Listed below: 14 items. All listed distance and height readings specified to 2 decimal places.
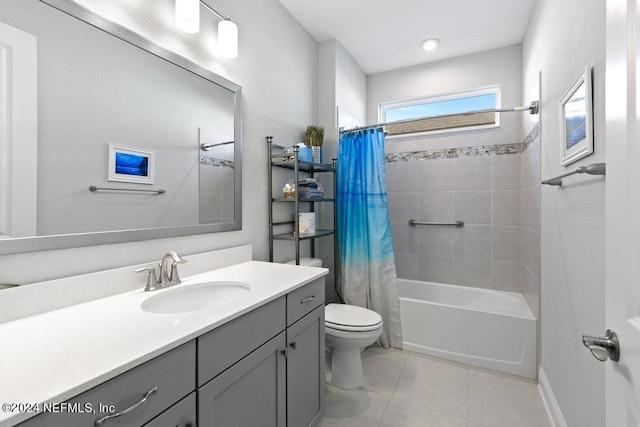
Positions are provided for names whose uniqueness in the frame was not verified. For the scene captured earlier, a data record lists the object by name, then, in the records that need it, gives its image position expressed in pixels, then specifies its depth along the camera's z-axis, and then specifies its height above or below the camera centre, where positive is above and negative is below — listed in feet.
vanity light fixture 4.29 +3.00
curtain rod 6.67 +2.49
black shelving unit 6.47 +0.33
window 9.18 +3.49
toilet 5.89 -2.55
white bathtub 6.61 -2.88
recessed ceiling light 8.43 +4.95
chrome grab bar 9.18 -0.31
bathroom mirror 3.18 +1.06
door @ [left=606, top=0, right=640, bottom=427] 1.68 +0.03
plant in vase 7.66 +1.99
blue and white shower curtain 7.89 -0.61
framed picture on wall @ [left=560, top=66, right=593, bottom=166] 3.59 +1.29
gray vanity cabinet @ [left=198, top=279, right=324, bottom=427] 2.91 -1.86
